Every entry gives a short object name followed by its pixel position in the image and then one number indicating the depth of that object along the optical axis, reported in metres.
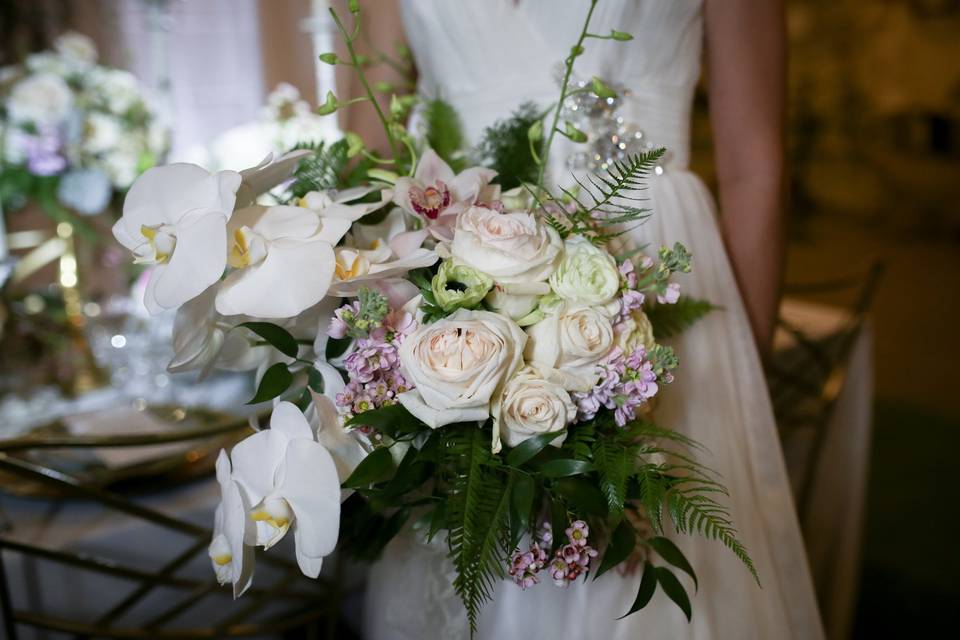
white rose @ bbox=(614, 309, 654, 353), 0.72
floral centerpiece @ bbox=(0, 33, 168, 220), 1.85
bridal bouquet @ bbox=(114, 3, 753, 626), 0.67
